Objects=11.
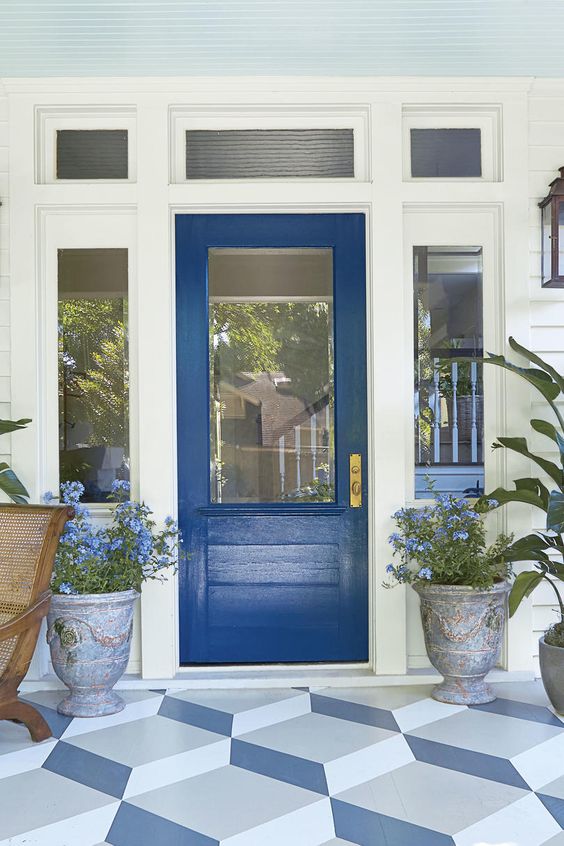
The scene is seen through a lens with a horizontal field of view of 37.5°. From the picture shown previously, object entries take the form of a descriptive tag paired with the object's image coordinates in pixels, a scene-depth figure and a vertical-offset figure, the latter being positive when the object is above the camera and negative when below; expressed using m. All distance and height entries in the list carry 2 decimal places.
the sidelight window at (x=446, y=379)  3.92 +0.18
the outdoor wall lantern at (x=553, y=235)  3.71 +0.82
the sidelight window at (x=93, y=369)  3.90 +0.23
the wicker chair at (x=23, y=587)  3.04 -0.65
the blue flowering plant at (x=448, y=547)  3.51 -0.56
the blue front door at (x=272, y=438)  3.91 -0.10
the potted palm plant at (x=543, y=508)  3.33 -0.37
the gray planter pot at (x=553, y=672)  3.32 -1.04
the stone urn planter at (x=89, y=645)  3.37 -0.92
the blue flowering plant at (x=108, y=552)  3.45 -0.57
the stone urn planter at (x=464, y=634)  3.46 -0.92
